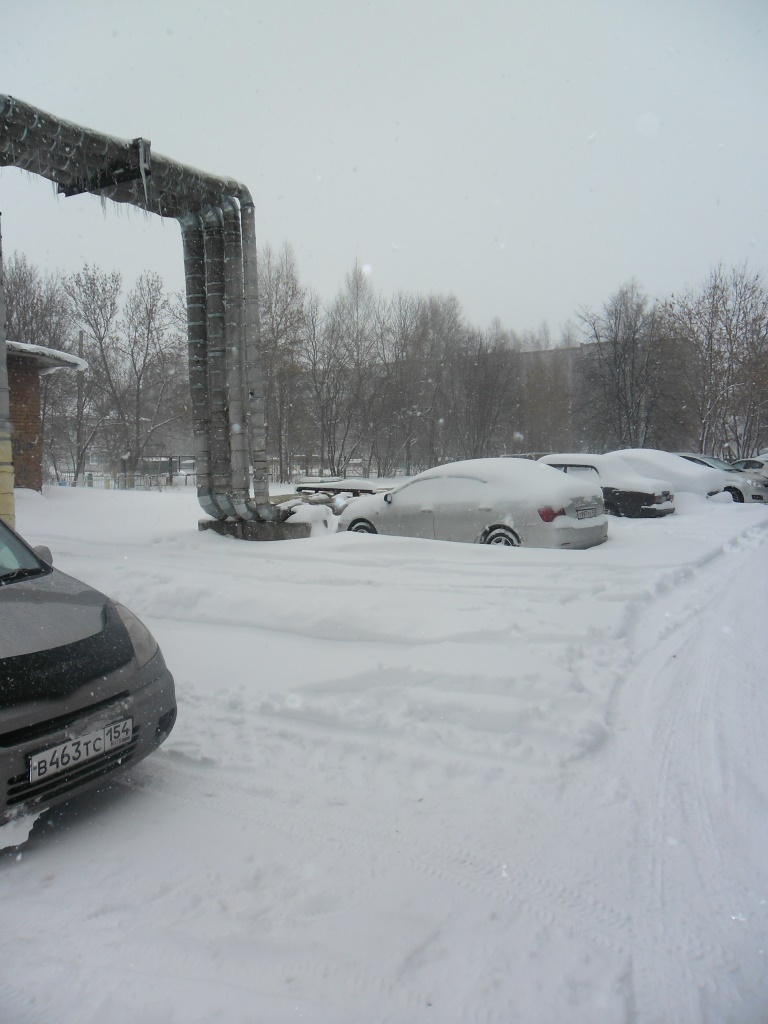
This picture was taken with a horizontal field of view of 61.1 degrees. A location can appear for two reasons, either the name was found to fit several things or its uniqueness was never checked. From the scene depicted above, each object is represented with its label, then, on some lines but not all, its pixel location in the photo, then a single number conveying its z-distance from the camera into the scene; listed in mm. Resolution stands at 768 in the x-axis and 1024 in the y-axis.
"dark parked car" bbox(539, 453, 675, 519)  13086
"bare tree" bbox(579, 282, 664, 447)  35688
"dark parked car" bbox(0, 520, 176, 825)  2480
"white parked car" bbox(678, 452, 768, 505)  17891
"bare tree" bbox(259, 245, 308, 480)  33781
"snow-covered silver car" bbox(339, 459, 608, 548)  8359
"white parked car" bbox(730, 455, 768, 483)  24766
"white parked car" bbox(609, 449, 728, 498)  16109
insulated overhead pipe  9016
